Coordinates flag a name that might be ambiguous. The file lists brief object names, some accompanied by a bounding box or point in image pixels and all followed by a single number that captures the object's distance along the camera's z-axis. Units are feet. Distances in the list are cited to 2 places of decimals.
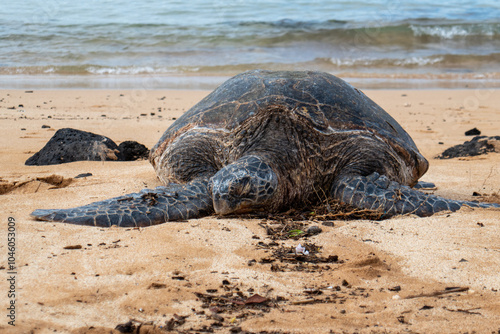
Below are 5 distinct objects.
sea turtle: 13.87
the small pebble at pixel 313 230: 12.65
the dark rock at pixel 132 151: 23.61
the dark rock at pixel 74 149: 21.93
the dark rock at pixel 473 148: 25.51
